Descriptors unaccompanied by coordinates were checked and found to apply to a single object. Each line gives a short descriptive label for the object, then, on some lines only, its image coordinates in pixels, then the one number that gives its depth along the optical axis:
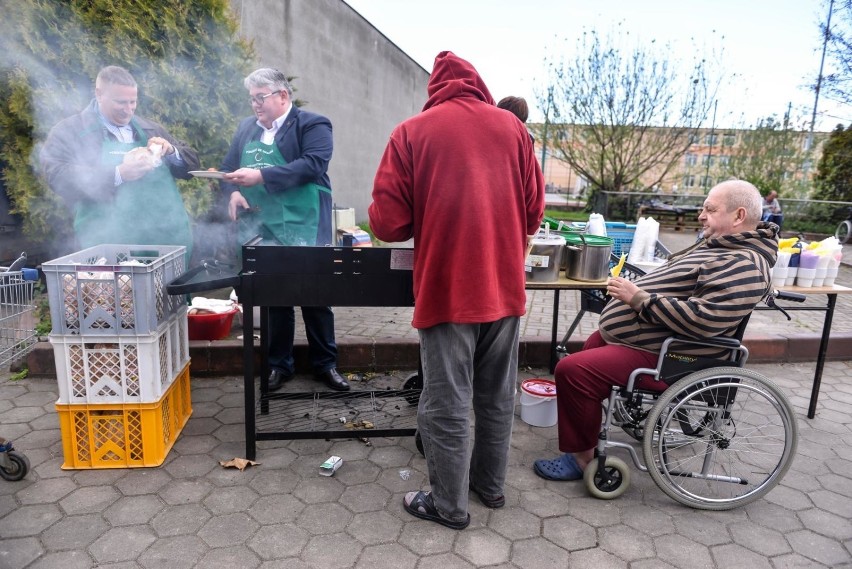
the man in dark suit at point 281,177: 3.39
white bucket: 3.44
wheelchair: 2.52
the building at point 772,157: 23.23
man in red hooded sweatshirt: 2.15
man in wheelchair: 2.45
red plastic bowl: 4.31
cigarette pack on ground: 2.85
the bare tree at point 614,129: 16.44
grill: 2.71
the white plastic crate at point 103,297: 2.51
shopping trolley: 2.52
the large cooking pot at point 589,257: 3.21
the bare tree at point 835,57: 16.12
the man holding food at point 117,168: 3.27
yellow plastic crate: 2.72
